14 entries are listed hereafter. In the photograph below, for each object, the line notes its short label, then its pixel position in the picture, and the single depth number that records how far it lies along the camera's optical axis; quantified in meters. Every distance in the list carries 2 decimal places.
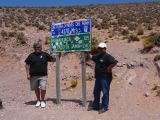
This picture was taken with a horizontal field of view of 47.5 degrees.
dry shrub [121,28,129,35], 10.52
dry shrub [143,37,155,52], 7.17
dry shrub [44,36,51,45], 9.76
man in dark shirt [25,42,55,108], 5.10
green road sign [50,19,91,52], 5.17
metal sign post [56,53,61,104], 5.39
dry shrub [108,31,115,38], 10.36
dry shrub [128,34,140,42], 8.80
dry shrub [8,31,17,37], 11.27
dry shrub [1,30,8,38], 11.29
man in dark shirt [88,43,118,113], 4.82
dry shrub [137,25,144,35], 9.99
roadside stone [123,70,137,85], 5.99
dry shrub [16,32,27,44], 10.37
